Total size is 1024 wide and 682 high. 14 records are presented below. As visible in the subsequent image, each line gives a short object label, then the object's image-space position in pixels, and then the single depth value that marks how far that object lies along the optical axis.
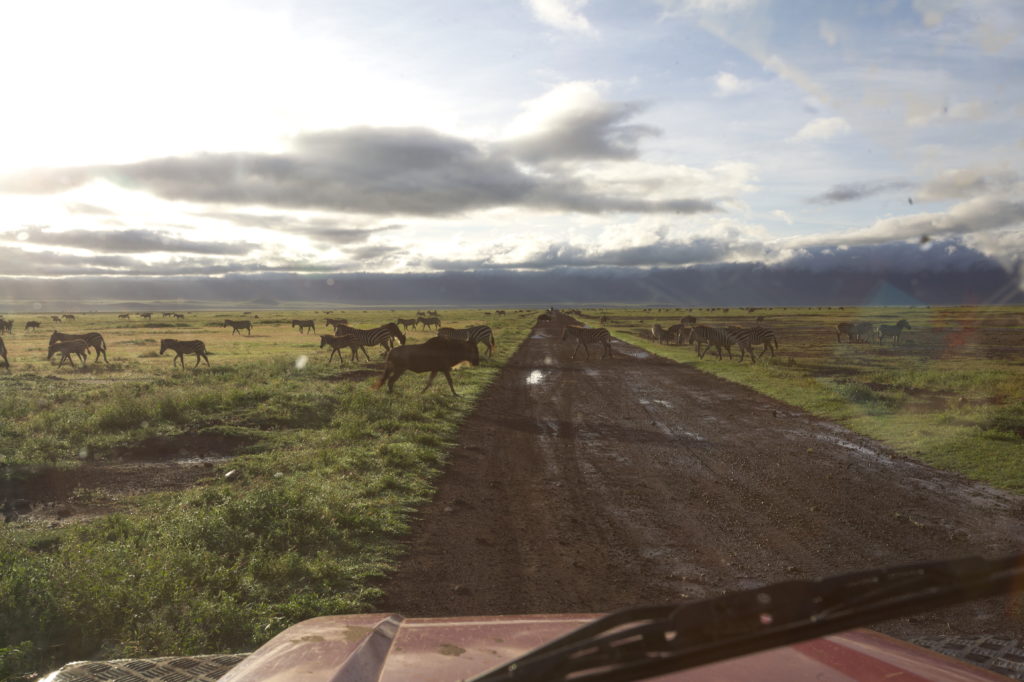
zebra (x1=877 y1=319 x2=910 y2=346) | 45.09
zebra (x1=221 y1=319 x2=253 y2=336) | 60.42
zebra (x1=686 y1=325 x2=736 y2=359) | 31.67
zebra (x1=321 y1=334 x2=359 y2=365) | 31.58
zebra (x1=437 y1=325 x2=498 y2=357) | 32.09
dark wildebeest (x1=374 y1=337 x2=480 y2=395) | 17.89
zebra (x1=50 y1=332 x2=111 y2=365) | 32.16
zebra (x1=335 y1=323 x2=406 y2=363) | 31.36
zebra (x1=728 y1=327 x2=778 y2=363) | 30.20
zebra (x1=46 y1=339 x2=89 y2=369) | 29.77
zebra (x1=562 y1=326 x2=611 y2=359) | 31.31
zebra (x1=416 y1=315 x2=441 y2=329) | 60.78
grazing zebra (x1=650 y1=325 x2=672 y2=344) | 44.19
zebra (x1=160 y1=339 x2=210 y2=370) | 30.77
